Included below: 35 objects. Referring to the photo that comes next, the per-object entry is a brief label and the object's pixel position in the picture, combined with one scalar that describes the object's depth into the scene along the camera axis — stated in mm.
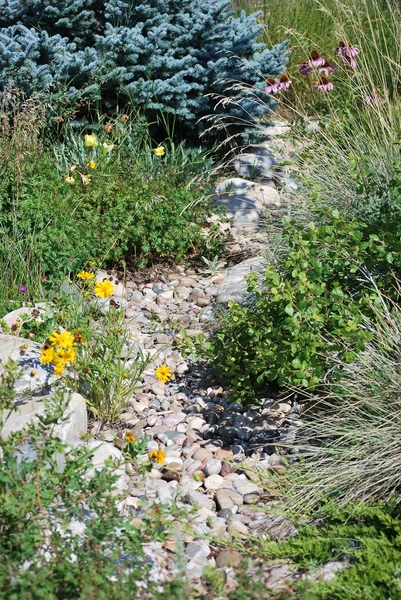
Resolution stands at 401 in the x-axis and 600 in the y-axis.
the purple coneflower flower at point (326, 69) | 5762
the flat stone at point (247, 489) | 3195
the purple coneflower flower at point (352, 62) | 5143
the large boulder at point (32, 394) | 3137
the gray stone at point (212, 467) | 3377
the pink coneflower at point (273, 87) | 5739
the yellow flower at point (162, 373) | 3351
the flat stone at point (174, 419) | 3768
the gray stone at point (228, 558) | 2756
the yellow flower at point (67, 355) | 3000
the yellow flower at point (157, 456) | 2779
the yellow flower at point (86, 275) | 3697
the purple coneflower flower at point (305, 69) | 5720
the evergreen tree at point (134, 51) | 5918
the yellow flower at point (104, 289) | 3509
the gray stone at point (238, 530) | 2965
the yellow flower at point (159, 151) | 5539
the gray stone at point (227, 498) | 3168
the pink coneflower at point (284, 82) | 5773
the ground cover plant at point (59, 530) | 2230
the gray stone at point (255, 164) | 6512
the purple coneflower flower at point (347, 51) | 5246
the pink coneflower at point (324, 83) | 5570
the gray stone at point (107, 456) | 3104
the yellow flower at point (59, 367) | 3004
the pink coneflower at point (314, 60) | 5574
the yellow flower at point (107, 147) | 5414
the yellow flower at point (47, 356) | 3021
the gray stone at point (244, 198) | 5879
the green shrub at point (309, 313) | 3250
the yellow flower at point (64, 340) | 3047
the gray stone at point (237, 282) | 4559
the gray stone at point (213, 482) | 3312
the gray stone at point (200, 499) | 3164
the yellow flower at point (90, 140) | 5270
